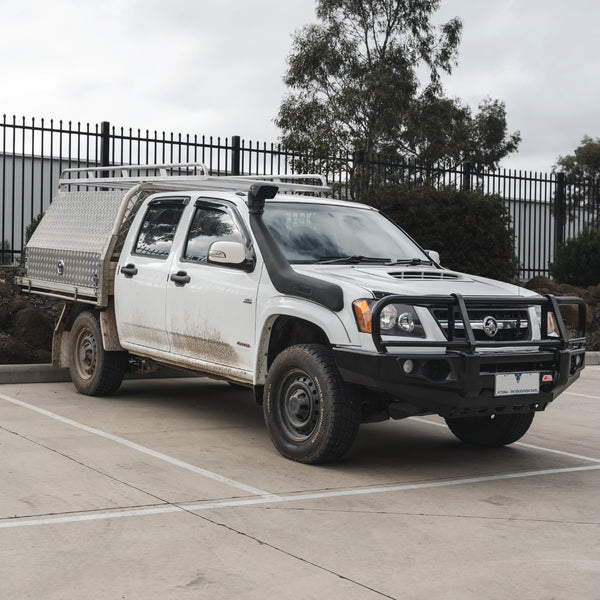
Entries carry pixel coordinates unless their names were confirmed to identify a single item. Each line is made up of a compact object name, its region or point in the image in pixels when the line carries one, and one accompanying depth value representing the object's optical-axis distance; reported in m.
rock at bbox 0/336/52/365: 10.52
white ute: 6.06
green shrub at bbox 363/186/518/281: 15.62
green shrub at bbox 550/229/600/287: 19.55
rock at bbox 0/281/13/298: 12.38
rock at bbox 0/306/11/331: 11.74
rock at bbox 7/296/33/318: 11.88
